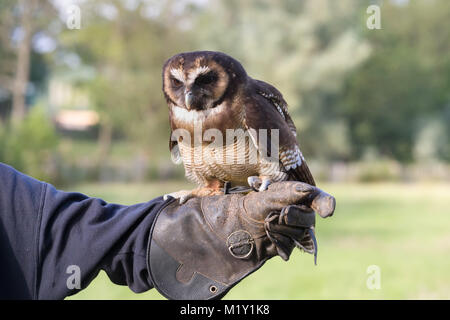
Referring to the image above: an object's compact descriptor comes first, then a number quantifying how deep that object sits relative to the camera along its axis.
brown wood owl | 2.82
